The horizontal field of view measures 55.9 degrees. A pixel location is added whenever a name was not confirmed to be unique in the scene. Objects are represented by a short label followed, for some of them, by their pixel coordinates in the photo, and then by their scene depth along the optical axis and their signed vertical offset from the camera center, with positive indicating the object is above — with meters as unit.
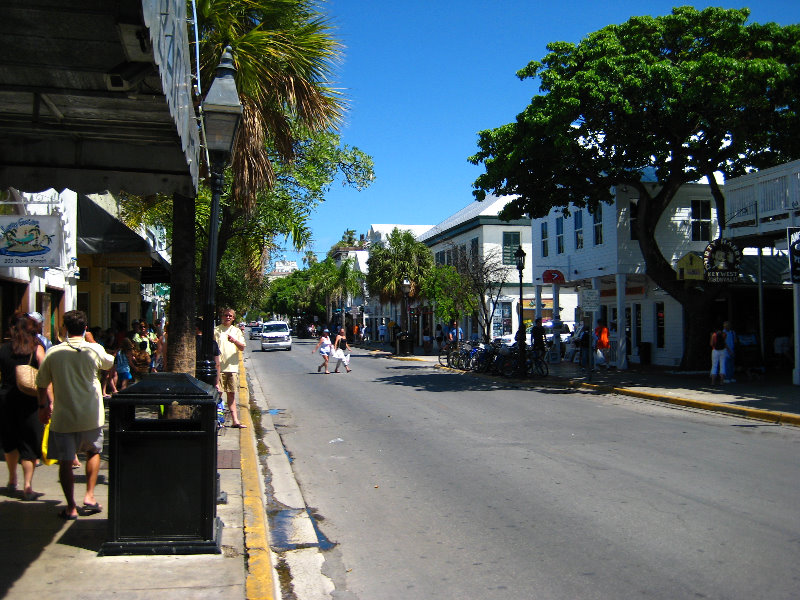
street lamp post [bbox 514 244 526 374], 22.58 -0.08
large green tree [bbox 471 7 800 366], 18.53 +5.52
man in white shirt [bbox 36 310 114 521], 6.21 -0.58
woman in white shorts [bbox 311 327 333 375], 25.86 -0.61
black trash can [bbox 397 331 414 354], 42.66 -0.66
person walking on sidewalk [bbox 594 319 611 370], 25.72 -0.33
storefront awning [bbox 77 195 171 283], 14.60 +1.81
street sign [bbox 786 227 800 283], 17.39 +1.77
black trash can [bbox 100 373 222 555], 5.38 -1.09
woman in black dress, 7.02 -0.78
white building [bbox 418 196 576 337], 42.41 +4.64
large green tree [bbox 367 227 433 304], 45.78 +3.96
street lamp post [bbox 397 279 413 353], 40.67 +2.31
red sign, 30.08 +2.13
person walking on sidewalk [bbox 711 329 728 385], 19.11 -0.58
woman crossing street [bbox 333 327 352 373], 26.47 -0.74
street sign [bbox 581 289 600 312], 23.29 +0.91
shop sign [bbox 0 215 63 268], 11.40 +1.37
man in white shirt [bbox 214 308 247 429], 12.57 -0.38
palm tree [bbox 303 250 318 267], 96.38 +9.00
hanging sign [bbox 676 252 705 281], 21.28 +1.75
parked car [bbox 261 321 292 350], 47.53 -0.47
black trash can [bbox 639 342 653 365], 28.27 -0.89
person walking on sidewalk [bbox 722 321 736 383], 19.52 -0.59
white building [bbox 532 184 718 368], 26.72 +2.61
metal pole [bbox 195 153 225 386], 7.45 +0.46
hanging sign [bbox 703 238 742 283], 20.14 +1.82
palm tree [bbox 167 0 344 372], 9.93 +3.47
